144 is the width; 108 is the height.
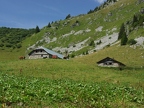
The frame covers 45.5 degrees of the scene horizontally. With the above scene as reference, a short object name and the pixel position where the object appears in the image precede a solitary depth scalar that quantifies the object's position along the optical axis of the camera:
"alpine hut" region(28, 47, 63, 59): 69.69
